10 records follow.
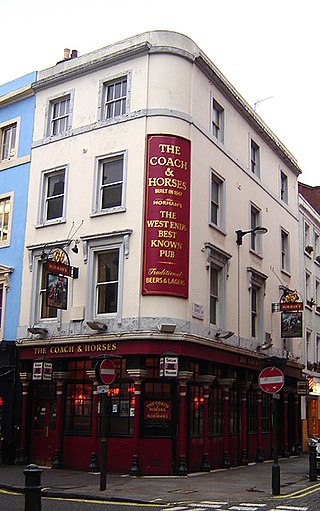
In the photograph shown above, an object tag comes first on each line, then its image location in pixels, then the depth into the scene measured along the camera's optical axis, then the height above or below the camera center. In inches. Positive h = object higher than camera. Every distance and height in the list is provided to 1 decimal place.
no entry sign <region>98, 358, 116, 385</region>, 601.6 +34.7
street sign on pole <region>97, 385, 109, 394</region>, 604.7 +18.2
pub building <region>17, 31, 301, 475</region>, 743.7 +172.1
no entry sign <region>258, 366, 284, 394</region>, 608.4 +31.2
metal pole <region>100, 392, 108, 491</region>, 587.2 -42.6
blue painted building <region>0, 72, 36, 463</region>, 855.7 +265.7
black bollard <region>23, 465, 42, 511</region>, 341.1 -42.6
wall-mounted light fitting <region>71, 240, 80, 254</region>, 820.6 +201.1
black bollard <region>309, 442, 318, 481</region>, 677.3 -50.1
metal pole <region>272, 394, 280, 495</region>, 582.2 -57.3
